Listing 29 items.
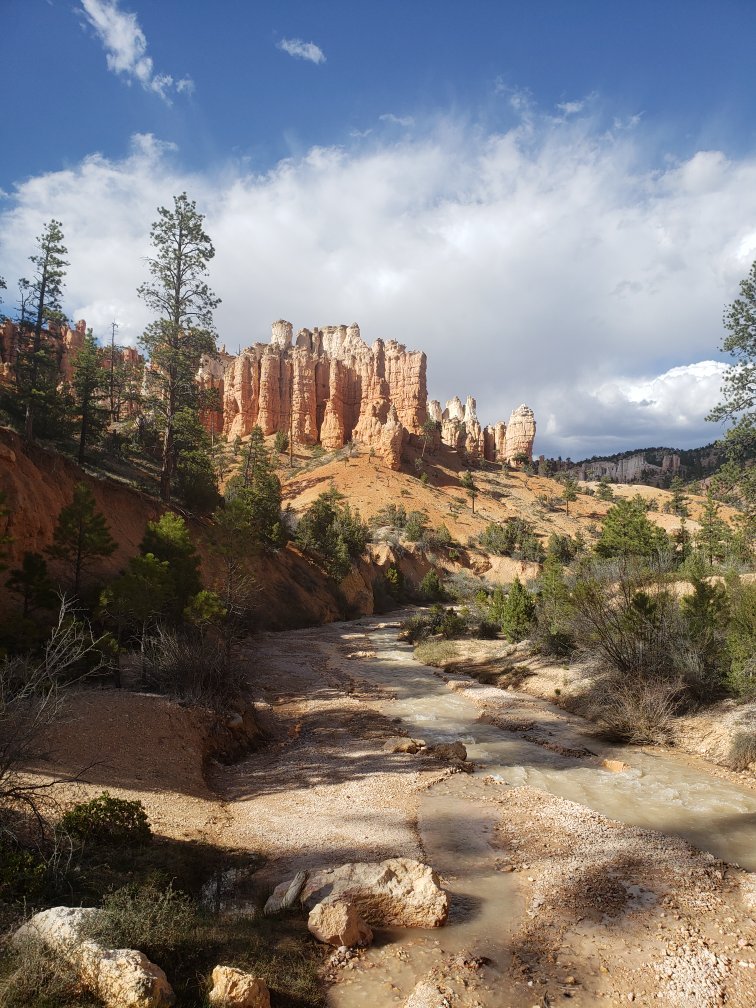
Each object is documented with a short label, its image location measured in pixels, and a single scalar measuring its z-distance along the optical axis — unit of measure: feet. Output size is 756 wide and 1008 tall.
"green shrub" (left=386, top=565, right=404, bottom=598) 162.71
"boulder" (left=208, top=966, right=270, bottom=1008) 13.34
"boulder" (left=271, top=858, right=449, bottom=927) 18.79
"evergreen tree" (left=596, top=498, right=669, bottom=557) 111.34
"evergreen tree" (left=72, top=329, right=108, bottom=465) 89.90
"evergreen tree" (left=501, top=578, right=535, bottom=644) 78.59
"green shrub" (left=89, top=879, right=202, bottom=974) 14.38
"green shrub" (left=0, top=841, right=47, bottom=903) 16.40
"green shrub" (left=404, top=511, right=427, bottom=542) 191.83
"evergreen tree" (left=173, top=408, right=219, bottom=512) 105.40
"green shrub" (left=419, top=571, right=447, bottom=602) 159.33
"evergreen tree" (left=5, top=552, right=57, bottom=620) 43.83
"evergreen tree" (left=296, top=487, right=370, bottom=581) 136.29
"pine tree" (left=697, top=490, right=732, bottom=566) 127.24
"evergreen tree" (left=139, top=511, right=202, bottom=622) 55.26
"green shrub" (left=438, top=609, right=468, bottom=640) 91.81
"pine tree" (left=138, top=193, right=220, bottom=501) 81.92
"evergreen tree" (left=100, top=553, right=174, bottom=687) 45.19
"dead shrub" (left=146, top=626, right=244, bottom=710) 40.88
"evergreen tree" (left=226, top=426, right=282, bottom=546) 114.01
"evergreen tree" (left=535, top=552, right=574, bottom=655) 66.54
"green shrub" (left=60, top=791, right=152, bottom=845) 21.48
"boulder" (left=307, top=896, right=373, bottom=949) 17.35
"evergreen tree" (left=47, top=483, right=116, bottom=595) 48.21
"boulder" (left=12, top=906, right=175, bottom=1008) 12.44
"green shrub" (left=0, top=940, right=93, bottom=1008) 11.62
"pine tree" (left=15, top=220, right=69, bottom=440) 92.73
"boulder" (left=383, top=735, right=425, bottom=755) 39.81
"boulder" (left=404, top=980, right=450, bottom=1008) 14.99
